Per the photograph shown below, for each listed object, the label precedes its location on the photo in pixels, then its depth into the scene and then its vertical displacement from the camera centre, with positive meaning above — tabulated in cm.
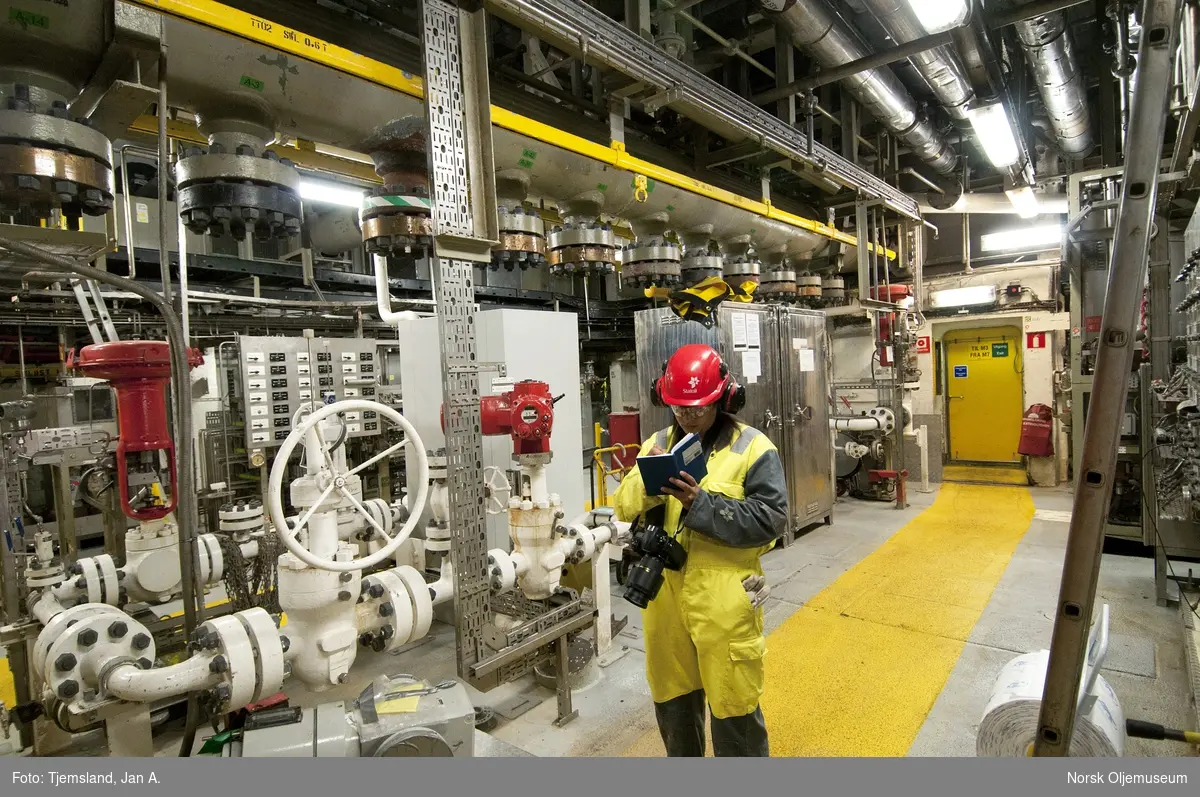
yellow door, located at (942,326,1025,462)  798 -43
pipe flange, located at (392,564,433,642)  216 -76
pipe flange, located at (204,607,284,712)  177 -77
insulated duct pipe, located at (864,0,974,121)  321 +193
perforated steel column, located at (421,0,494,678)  194 +25
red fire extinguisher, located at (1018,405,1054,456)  693 -85
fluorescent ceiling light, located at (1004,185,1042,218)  590 +159
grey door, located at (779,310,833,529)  528 -41
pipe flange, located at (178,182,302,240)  186 +60
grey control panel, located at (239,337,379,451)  461 +14
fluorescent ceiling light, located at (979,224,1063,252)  731 +152
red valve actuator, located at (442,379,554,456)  241 -13
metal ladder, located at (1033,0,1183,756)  105 +6
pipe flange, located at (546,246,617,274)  321 +66
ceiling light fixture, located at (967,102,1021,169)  442 +180
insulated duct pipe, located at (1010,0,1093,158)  357 +196
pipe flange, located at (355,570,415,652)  212 -79
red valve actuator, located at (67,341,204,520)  213 +6
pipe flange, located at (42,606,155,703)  191 -81
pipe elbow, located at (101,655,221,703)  175 -82
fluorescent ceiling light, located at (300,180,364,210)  396 +138
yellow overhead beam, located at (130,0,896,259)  165 +107
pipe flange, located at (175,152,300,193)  183 +71
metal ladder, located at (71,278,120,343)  320 +58
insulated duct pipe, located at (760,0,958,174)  333 +198
